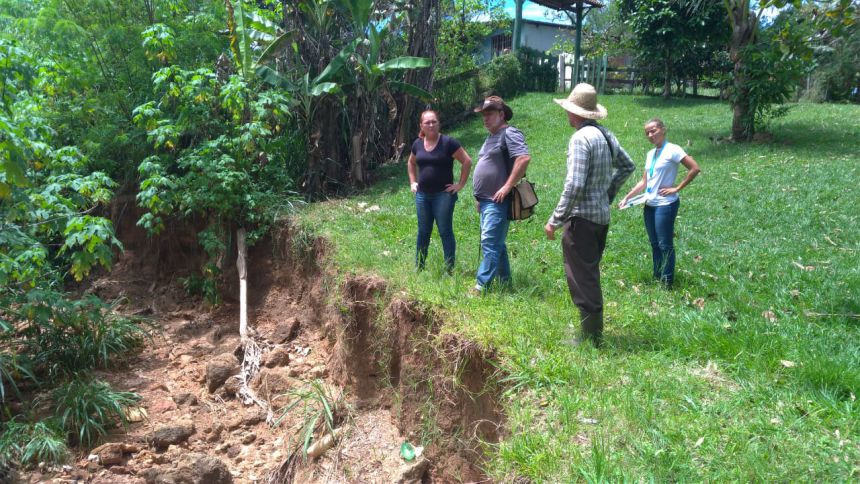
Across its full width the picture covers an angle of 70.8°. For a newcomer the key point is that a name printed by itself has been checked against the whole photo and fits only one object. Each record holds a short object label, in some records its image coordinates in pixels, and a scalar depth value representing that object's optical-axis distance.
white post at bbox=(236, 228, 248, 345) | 8.18
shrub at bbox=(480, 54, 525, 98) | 19.38
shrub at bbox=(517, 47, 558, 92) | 21.52
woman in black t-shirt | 6.07
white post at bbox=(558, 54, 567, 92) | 22.23
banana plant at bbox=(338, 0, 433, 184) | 10.84
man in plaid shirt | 4.34
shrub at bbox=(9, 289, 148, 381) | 6.28
